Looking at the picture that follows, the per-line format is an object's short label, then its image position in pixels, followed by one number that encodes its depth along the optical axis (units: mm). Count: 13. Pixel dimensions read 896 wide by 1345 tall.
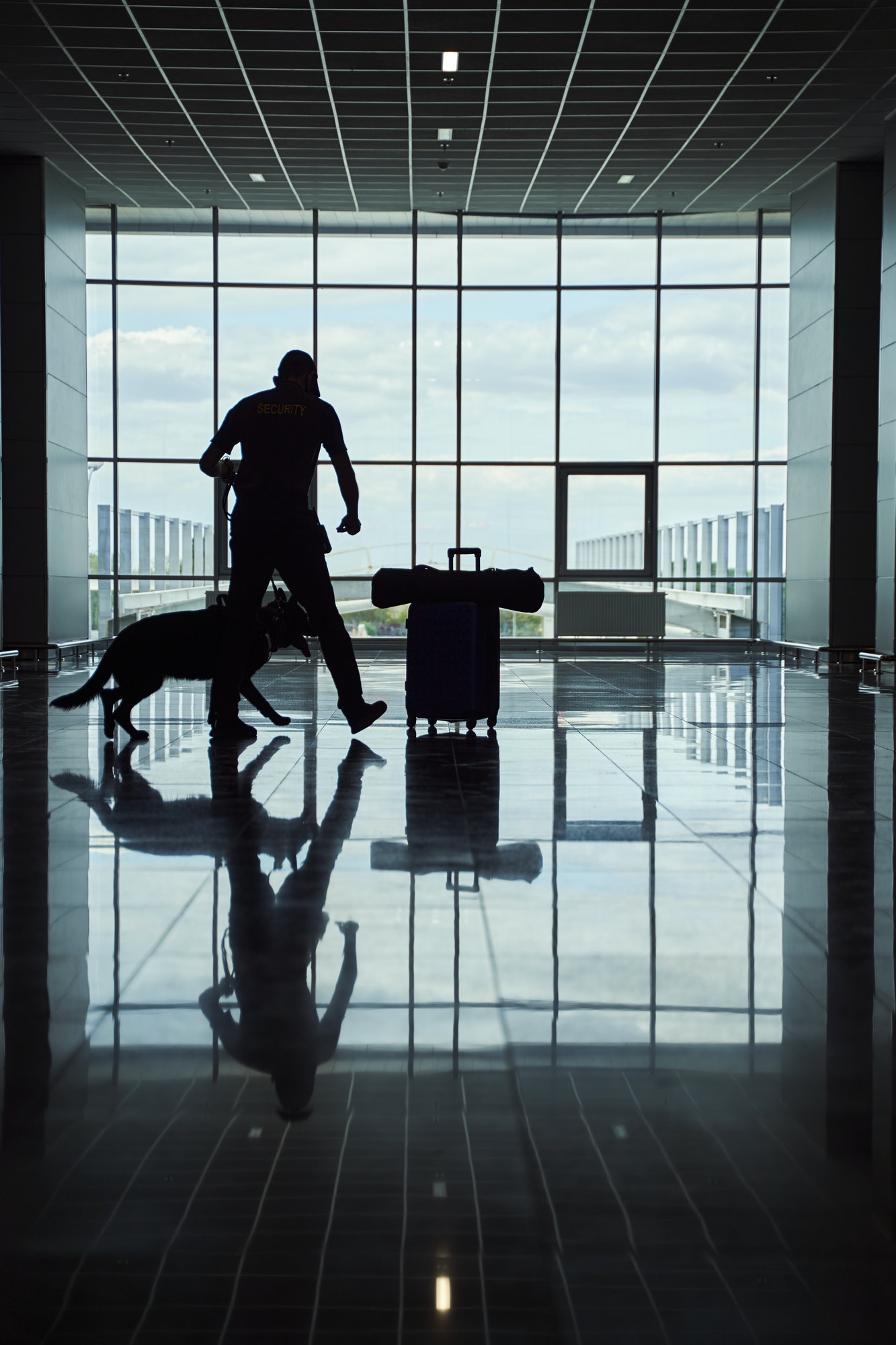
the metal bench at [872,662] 12376
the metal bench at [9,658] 12481
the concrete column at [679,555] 17859
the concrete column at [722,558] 17703
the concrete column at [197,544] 17781
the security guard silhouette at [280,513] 6141
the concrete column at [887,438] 12484
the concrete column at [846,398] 14695
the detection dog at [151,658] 6129
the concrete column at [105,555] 17312
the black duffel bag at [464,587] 6555
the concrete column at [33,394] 14312
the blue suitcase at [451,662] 6531
